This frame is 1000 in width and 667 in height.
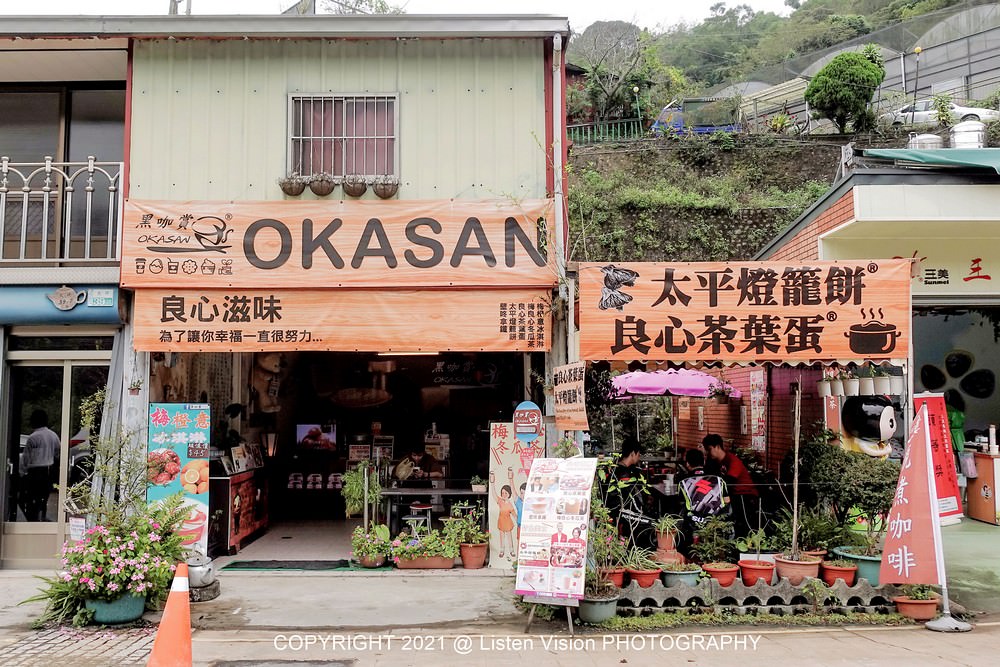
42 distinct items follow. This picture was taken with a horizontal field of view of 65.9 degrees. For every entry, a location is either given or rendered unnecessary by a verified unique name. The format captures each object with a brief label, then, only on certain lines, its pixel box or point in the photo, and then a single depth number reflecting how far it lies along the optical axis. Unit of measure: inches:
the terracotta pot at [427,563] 376.8
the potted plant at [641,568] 297.0
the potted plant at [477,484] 404.8
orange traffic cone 220.2
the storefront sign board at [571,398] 279.4
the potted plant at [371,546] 381.4
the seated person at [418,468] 441.7
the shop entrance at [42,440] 370.3
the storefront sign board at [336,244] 355.3
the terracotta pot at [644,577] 296.7
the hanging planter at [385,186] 364.5
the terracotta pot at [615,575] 293.4
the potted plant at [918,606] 289.0
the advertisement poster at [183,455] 361.7
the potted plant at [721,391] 568.1
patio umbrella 561.3
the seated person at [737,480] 384.2
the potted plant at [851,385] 339.5
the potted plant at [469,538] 376.2
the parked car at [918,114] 914.1
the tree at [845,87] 960.9
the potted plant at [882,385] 327.9
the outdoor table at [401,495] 405.7
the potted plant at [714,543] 339.3
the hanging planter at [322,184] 363.5
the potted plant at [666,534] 321.1
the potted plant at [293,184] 362.9
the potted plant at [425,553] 376.2
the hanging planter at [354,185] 363.9
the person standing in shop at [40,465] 374.0
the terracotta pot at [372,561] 380.5
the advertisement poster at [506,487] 370.9
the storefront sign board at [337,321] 353.7
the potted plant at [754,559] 304.7
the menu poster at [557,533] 260.8
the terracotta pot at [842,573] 304.2
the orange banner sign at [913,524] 275.9
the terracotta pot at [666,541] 321.1
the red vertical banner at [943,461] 403.7
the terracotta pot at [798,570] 302.7
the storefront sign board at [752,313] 296.5
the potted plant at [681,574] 298.7
